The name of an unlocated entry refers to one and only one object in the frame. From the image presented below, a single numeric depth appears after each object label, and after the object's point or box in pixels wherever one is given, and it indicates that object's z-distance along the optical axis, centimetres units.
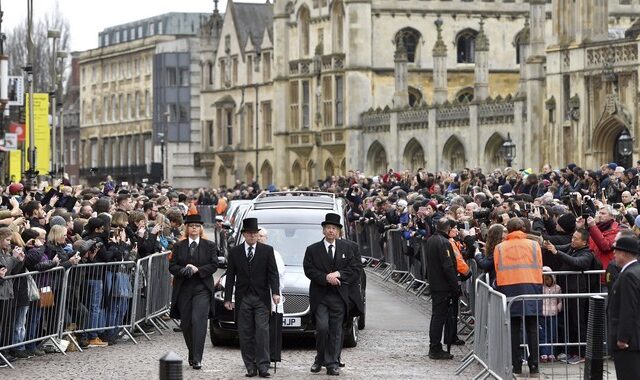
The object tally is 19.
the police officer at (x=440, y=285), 2205
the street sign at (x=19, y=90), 6022
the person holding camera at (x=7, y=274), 2072
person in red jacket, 2095
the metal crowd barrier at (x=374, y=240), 3966
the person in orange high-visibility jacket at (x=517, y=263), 1989
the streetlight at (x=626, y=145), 4585
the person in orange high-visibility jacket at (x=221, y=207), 5281
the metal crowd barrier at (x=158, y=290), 2516
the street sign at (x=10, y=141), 5075
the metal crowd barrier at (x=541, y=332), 1828
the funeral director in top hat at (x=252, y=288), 2048
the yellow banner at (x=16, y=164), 6412
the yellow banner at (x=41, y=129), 5728
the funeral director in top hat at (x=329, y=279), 2067
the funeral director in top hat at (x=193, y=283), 2086
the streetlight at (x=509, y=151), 5388
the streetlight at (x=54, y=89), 5794
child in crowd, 1900
